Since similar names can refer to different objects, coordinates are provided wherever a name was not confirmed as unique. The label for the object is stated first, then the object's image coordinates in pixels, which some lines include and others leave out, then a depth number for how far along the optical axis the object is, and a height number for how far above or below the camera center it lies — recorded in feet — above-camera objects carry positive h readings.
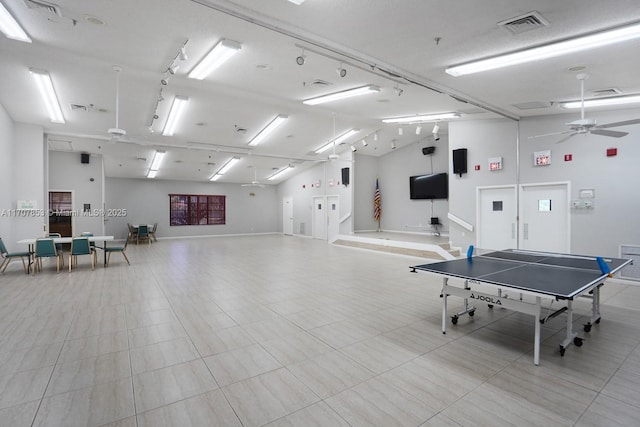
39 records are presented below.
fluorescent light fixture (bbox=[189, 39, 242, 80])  13.89 +7.48
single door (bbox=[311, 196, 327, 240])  45.73 -1.18
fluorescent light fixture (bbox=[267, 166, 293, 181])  48.61 +6.17
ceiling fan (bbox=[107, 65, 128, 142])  17.07 +4.43
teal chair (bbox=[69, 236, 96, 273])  23.61 -2.64
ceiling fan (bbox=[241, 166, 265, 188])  47.40 +5.81
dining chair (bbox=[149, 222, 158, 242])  45.95 -2.97
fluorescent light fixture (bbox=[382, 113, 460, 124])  25.36 +7.85
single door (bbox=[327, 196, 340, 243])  42.52 -0.96
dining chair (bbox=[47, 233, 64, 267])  23.95 -2.93
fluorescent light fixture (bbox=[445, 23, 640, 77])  11.33 +6.55
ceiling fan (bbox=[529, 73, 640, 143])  14.10 +3.79
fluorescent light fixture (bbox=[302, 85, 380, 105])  19.31 +7.72
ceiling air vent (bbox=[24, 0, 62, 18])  10.97 +7.41
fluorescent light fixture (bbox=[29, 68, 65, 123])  17.88 +7.77
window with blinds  51.31 +0.29
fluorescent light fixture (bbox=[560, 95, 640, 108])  17.77 +6.32
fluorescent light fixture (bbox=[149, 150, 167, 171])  36.22 +6.39
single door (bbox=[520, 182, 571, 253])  21.88 -0.61
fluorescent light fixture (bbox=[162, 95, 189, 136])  22.48 +7.84
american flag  42.86 +0.52
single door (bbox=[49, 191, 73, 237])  35.55 +0.63
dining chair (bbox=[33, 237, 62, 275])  22.48 -2.66
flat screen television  35.24 +2.73
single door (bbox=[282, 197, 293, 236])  54.60 -1.01
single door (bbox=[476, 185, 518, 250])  24.56 -0.65
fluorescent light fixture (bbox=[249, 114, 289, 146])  27.91 +7.96
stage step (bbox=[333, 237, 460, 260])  27.30 -3.79
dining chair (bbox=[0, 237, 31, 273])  22.22 -3.11
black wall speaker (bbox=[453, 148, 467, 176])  26.76 +4.23
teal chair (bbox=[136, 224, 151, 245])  42.98 -2.93
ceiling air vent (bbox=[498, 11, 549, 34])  10.68 +6.63
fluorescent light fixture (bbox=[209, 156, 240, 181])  41.86 +6.23
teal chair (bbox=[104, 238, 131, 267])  25.36 -3.11
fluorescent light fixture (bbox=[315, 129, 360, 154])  34.06 +8.13
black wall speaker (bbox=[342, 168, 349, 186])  40.52 +4.41
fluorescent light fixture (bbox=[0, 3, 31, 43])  11.83 +7.48
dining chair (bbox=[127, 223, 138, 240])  43.91 -2.82
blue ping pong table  9.47 -2.34
